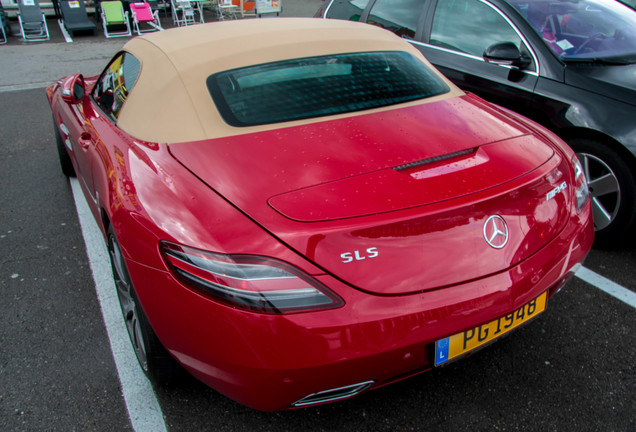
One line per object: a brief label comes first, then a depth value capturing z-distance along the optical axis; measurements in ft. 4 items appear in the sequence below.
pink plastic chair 41.16
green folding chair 40.70
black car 9.68
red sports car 4.91
